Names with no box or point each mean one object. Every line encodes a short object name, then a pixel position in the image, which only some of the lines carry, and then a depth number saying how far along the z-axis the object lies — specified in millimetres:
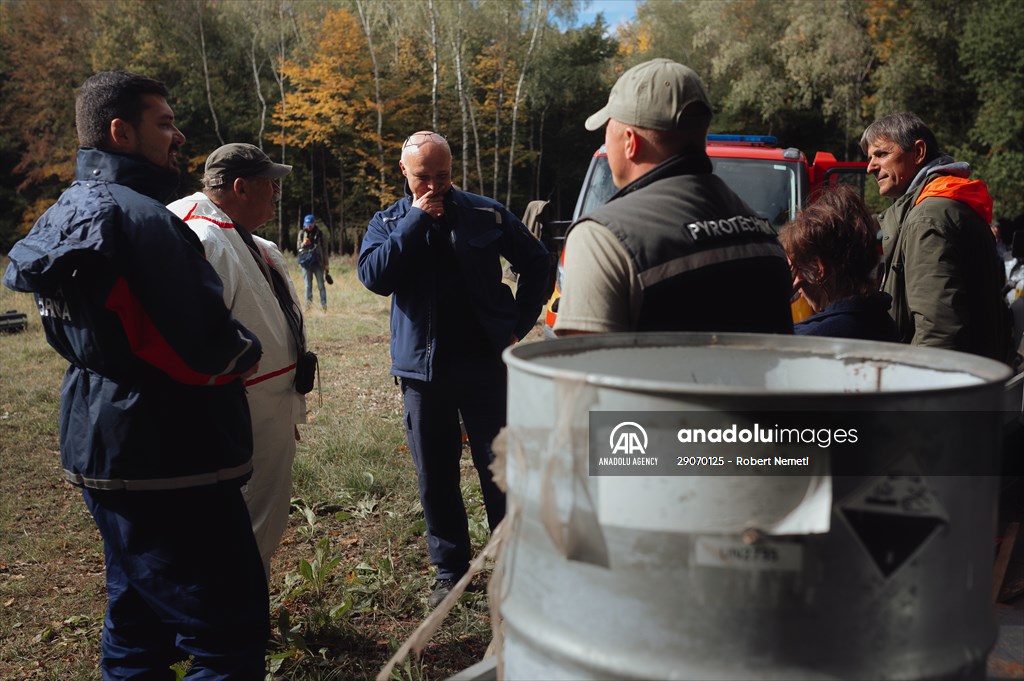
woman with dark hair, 2717
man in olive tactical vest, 1871
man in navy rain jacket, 2354
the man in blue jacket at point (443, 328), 3846
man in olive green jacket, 3301
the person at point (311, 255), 15438
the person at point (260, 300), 3293
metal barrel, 1035
